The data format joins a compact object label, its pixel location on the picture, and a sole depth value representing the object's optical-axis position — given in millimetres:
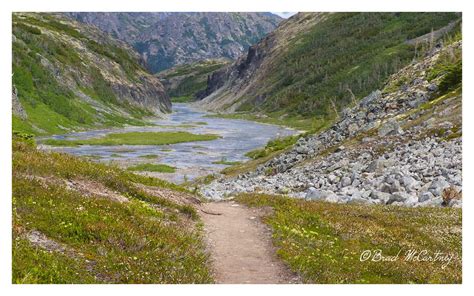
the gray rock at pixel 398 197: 26141
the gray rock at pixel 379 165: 33088
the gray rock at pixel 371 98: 55281
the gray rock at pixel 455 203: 23003
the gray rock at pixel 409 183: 27538
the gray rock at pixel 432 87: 47894
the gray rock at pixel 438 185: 25656
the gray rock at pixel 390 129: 41338
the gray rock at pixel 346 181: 31969
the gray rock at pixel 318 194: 28875
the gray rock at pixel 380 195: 26828
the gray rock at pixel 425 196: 25359
